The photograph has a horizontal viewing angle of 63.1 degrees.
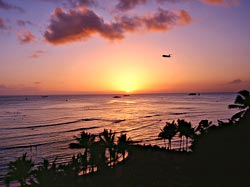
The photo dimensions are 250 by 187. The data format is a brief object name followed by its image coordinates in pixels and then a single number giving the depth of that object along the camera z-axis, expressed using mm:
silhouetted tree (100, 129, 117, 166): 32954
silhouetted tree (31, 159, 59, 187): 22852
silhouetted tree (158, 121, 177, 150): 48343
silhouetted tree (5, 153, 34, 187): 25801
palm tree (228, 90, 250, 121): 27156
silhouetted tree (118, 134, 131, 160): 36865
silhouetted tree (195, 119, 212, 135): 44372
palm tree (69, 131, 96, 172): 32121
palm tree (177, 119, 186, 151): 46874
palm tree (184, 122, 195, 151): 46484
